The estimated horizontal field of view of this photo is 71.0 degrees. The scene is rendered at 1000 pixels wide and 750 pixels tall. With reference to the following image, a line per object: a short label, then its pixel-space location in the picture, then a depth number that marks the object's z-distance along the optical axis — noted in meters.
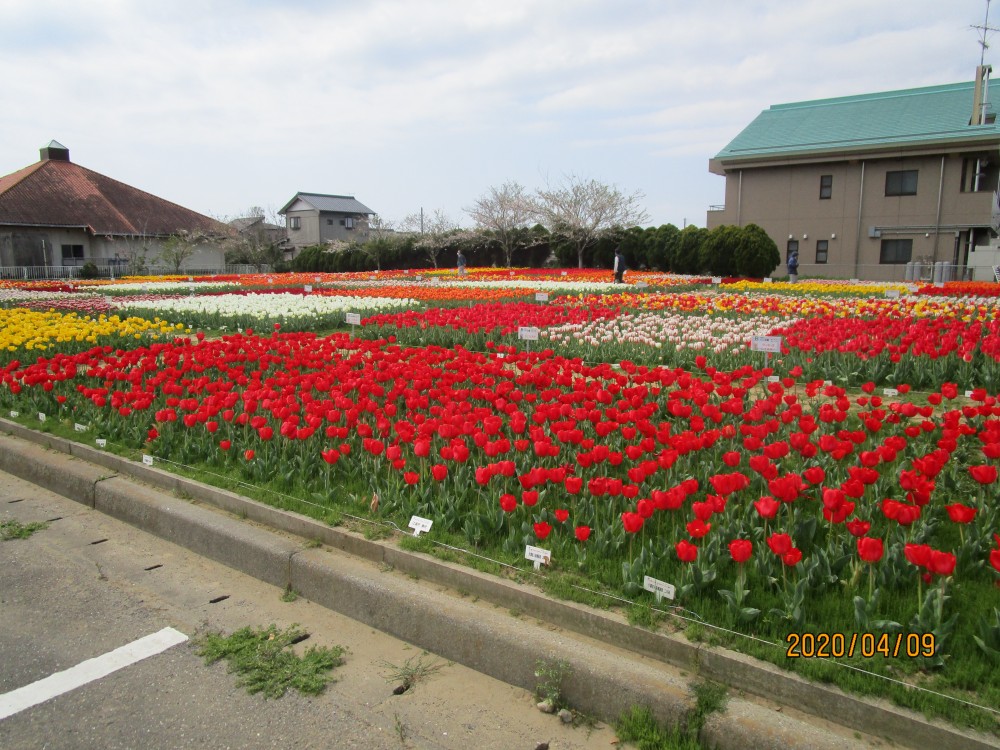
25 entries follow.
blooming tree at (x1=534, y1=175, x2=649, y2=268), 42.38
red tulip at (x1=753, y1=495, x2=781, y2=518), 3.21
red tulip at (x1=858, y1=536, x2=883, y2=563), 2.81
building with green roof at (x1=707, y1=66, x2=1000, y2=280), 32.84
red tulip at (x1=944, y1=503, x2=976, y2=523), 3.01
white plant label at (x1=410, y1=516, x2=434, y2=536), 3.95
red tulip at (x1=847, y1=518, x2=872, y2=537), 2.96
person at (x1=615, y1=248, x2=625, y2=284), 24.90
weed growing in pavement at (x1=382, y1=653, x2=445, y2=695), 3.23
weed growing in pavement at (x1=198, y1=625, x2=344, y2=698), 3.21
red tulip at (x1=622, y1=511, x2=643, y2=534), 3.30
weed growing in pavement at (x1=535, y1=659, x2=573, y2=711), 2.98
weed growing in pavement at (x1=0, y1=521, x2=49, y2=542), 5.02
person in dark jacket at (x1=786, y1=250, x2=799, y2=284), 30.07
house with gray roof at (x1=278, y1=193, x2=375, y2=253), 68.81
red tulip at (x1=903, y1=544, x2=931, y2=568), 2.65
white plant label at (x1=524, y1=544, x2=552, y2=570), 3.50
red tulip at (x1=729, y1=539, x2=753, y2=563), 2.93
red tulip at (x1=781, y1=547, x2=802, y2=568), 2.94
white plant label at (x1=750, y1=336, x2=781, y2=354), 6.62
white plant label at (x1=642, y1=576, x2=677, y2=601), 3.11
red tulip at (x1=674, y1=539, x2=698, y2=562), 3.06
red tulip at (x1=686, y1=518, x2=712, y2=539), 3.14
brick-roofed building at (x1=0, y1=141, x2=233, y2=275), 41.56
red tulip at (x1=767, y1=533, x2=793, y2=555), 2.94
